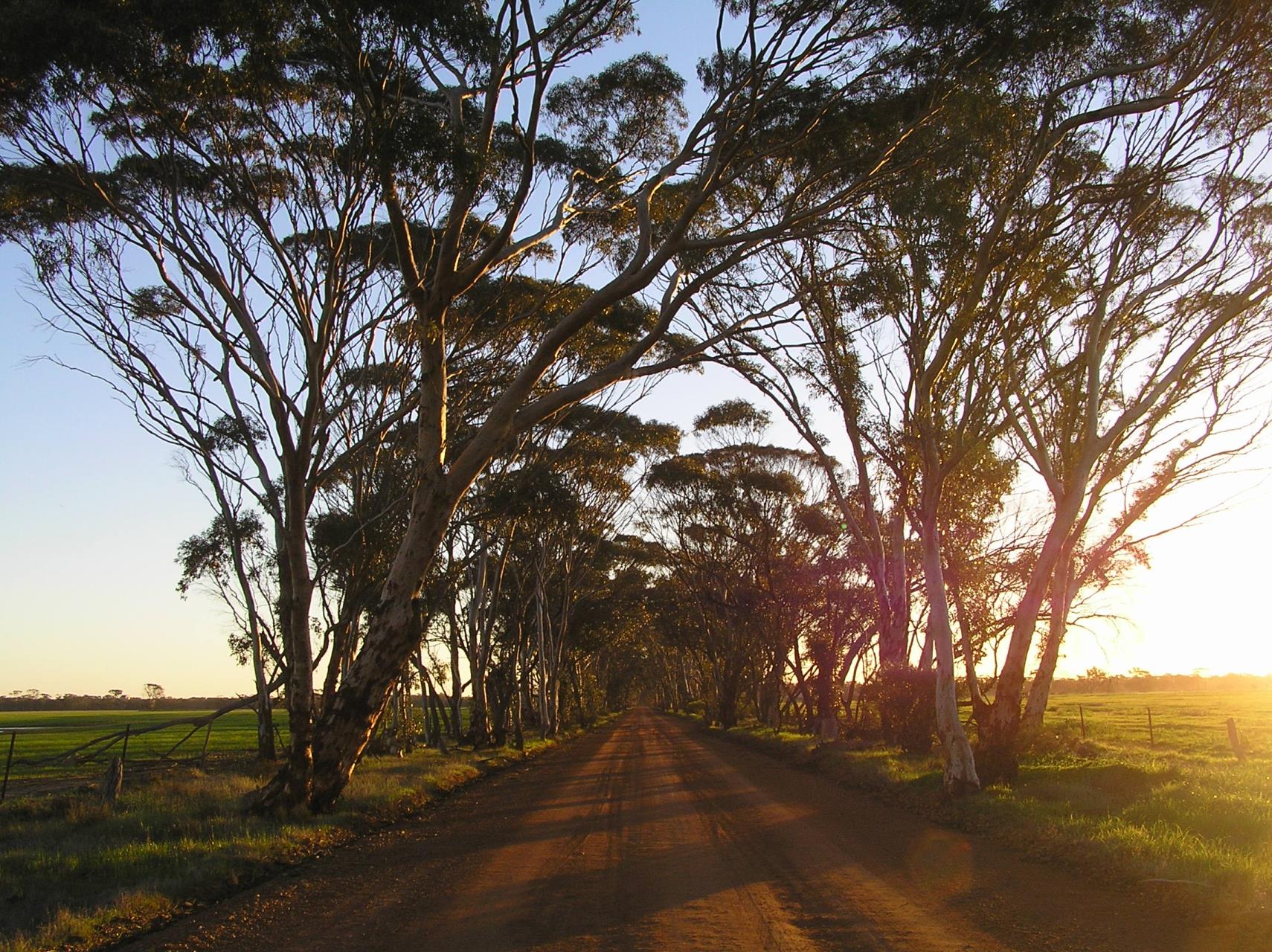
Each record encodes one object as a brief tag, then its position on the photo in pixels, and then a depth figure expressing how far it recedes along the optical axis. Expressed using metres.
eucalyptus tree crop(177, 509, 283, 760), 22.69
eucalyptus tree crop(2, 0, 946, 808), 12.20
